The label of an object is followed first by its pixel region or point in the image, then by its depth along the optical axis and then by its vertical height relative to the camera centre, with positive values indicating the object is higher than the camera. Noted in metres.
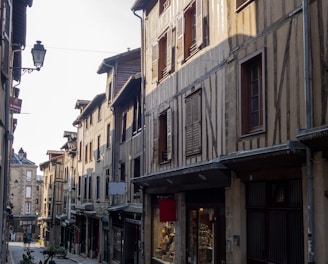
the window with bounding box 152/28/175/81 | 15.71 +4.43
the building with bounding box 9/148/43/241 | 68.69 -0.21
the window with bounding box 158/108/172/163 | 15.84 +1.79
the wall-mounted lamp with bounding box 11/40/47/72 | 11.23 +3.06
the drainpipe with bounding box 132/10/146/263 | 17.21 +2.18
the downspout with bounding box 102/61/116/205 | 23.52 +1.69
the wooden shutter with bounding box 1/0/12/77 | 10.80 +3.54
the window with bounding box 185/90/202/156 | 12.70 +1.80
